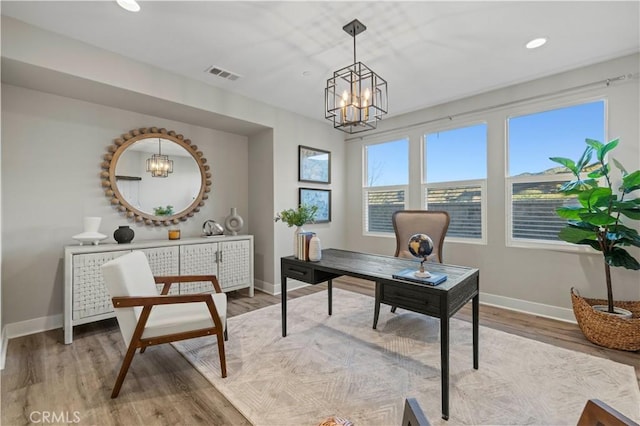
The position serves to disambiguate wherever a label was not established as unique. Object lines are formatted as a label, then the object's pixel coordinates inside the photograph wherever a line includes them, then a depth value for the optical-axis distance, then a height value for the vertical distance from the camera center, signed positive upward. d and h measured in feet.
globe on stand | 6.07 -0.82
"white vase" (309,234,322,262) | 7.99 -1.11
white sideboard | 8.28 -1.97
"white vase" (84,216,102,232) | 9.09 -0.35
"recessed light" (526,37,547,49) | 8.09 +5.05
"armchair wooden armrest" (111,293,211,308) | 5.90 -1.91
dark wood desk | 5.27 -1.65
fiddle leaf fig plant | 7.72 -0.11
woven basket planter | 7.51 -3.31
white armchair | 5.95 -2.48
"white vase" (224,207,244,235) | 12.89 -0.46
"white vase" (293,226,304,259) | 8.41 -0.84
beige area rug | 5.41 -3.92
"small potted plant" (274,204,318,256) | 8.44 -0.16
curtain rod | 9.02 +4.33
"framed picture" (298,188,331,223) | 14.43 +0.66
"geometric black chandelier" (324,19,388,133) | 6.74 +2.76
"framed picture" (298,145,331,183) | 14.26 +2.57
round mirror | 10.53 +1.53
